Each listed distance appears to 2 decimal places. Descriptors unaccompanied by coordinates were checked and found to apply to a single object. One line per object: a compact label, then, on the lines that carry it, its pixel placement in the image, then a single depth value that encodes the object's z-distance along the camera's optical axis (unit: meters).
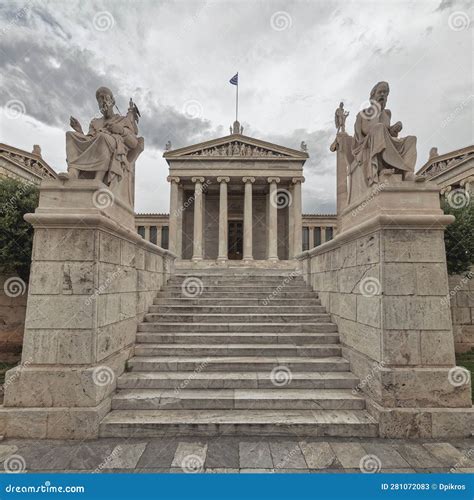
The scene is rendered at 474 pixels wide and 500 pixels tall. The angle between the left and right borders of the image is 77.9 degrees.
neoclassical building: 26.53
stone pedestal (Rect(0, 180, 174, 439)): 4.26
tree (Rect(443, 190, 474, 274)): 10.63
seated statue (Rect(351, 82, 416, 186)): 5.14
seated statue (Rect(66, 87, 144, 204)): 5.24
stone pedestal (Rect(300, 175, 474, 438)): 4.30
